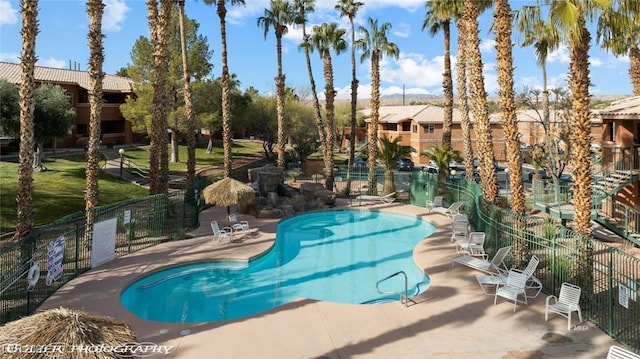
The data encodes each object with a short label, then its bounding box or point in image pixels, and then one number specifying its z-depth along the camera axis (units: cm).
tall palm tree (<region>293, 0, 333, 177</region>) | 3341
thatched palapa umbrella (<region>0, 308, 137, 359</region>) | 447
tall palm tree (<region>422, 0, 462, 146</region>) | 2964
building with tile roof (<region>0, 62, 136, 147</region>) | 4025
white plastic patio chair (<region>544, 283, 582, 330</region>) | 917
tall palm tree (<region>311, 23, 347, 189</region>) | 3412
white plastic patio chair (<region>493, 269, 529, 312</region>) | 1014
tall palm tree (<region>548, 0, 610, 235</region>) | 1097
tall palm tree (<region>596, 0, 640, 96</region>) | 1173
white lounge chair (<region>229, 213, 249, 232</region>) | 1845
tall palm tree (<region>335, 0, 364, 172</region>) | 3347
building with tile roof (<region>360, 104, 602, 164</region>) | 4956
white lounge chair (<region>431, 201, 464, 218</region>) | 2083
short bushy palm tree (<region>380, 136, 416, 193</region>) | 2722
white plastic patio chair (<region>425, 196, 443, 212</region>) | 2256
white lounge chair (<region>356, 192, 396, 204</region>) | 2581
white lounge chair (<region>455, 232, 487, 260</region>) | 1428
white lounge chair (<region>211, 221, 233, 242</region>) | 1695
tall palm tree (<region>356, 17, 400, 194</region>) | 2845
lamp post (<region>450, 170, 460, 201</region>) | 2322
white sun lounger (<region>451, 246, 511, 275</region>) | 1200
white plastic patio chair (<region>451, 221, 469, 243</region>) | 1639
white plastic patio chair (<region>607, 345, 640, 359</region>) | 672
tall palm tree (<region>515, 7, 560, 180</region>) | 1210
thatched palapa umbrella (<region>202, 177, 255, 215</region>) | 1884
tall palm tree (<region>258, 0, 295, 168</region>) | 3212
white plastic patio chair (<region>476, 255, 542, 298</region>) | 1075
